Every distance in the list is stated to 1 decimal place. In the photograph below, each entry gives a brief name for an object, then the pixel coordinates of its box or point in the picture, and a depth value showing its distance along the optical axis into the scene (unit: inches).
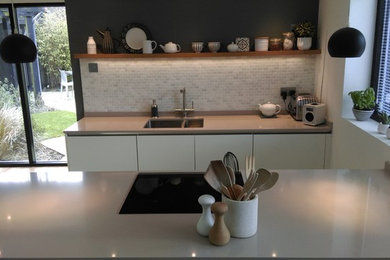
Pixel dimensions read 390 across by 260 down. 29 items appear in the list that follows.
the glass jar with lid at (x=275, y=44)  147.2
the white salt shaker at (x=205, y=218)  54.5
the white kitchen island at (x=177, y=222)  51.9
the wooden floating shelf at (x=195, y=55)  145.4
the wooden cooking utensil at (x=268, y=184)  54.5
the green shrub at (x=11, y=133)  179.5
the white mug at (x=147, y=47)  146.3
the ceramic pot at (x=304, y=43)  143.8
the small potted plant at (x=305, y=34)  144.0
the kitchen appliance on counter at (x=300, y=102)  143.6
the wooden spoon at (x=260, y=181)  54.7
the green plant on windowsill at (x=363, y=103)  114.3
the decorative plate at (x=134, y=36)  150.5
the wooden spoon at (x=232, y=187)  55.7
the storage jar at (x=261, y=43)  145.6
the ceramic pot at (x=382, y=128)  102.1
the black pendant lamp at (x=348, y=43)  76.8
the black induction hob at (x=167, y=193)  65.6
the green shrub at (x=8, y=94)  176.9
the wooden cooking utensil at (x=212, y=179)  56.0
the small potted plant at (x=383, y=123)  102.2
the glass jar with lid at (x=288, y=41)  145.9
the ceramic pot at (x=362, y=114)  116.8
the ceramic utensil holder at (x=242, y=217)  54.0
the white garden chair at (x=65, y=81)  173.3
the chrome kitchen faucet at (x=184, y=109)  156.5
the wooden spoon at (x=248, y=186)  54.5
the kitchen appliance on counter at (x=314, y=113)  135.2
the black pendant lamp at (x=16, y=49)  76.9
